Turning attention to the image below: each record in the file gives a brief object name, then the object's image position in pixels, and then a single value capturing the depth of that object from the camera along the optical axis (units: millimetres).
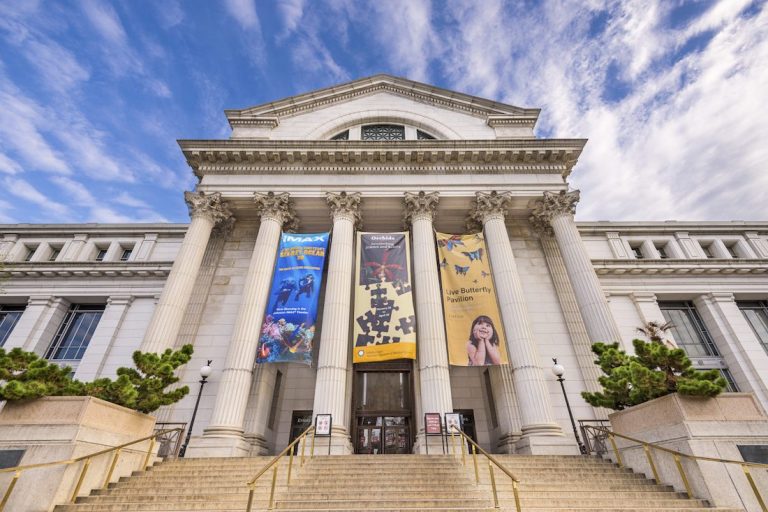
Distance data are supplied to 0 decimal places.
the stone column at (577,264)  14930
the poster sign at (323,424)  11873
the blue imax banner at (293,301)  14047
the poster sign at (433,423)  12086
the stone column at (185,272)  14383
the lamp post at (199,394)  12828
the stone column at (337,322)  12992
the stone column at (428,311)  13250
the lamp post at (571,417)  12945
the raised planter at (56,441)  7220
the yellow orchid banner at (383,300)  13969
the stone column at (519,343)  12570
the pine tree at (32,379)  8109
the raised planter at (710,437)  7229
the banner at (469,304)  14203
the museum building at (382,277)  14578
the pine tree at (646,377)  8312
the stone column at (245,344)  12461
